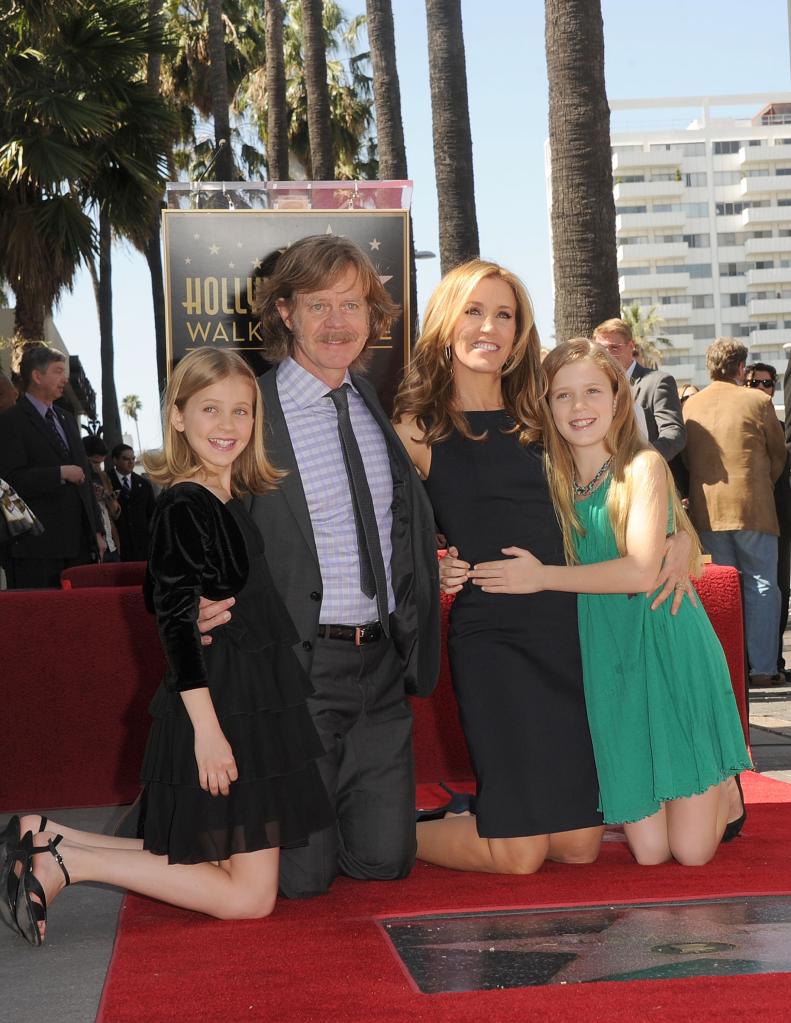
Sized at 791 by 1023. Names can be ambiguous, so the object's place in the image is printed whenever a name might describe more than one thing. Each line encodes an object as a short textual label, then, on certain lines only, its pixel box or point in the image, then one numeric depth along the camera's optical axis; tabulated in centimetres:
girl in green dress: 423
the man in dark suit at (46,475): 805
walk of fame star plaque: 318
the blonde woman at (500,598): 424
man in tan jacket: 879
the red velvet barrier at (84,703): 559
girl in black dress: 360
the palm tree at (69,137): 1656
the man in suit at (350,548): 412
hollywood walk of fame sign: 668
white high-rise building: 14175
